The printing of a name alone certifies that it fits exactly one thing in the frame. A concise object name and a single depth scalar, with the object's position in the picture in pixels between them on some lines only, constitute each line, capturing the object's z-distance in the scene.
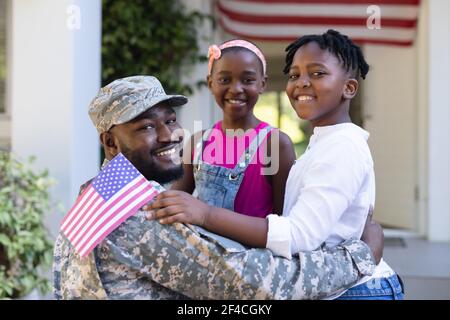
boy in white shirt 1.34
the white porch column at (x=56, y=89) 3.87
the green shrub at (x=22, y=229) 3.37
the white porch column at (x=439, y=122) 5.40
